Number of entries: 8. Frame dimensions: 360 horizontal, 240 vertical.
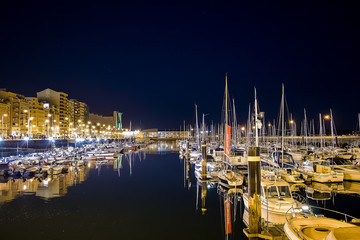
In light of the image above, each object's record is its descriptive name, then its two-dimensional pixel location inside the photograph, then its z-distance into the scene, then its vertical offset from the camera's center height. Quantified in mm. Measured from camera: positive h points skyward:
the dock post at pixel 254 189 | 13664 -3206
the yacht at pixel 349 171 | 31078 -5175
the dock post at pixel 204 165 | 31734 -4235
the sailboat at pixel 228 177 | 24312 -5053
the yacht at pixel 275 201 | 15727 -4615
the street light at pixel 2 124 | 83188 +4051
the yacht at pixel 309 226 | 9814 -4146
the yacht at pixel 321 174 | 29672 -5206
